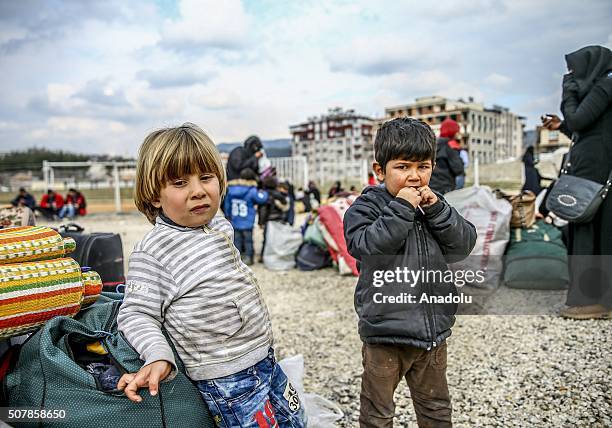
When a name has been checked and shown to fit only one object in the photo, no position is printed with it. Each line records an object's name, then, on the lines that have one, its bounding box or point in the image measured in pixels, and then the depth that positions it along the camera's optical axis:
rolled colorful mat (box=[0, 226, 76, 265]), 1.65
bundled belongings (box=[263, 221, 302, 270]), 7.27
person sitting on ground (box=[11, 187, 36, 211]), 16.42
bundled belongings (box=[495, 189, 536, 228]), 5.44
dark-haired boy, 1.90
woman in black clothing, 3.88
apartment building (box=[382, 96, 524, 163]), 62.78
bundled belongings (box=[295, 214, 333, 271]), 6.89
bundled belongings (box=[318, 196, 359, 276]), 6.27
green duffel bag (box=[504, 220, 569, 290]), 4.90
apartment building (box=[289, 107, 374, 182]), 94.19
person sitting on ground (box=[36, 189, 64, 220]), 17.61
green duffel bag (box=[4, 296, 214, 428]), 1.50
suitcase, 3.24
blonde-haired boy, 1.57
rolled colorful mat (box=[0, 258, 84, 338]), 1.56
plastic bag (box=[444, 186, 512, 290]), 5.07
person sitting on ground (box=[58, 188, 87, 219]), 17.86
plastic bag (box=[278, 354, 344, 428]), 2.47
